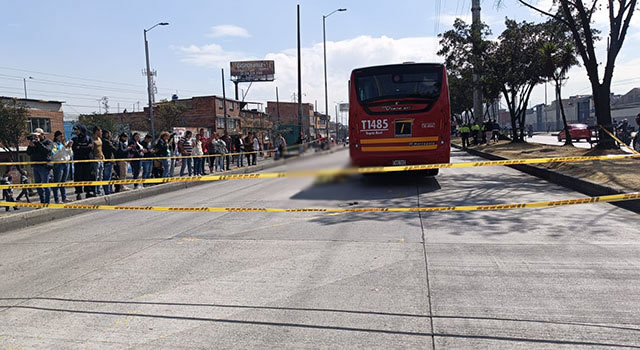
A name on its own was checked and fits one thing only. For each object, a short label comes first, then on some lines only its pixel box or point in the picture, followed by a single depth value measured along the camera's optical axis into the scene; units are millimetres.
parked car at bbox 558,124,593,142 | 34047
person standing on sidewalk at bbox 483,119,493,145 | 31219
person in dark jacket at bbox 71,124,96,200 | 11273
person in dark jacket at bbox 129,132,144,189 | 13867
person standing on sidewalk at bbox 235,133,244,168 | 17577
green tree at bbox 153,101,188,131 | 50188
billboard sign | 75688
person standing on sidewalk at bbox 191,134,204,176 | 16062
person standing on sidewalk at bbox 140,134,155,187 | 13884
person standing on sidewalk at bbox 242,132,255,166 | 15759
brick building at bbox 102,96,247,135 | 55969
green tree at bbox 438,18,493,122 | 29922
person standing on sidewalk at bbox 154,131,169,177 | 14146
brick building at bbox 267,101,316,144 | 94625
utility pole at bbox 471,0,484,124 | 29703
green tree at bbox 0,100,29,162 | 32219
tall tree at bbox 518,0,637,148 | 15500
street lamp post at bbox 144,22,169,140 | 29997
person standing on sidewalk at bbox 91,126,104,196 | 11906
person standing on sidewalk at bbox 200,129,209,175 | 16817
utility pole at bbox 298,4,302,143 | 29078
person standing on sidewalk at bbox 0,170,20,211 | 11430
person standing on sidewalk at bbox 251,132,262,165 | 17734
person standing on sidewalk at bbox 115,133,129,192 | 12954
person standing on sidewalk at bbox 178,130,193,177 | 16059
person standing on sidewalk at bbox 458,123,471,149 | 32388
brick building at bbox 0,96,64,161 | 37619
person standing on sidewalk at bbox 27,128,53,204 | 10234
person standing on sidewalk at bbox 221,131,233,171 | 18620
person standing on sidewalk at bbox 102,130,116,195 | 12336
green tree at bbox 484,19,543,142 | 27750
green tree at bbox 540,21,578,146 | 23969
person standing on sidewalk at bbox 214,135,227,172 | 17859
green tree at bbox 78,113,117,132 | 46312
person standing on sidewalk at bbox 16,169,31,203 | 11807
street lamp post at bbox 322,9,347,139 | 40381
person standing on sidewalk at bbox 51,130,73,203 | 10703
